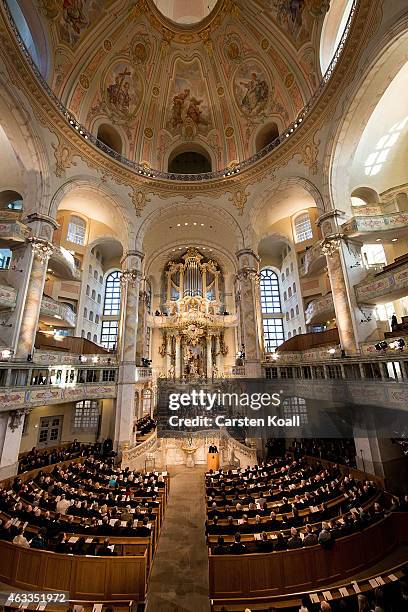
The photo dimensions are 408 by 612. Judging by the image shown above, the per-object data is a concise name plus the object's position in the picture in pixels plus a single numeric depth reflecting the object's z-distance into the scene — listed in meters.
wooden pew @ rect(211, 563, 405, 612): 5.00
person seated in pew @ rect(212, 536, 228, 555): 5.86
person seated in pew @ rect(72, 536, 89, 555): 5.88
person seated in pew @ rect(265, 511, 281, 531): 6.96
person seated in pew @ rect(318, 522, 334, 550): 5.95
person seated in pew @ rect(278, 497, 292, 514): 7.94
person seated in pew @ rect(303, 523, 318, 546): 6.11
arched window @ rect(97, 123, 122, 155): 21.47
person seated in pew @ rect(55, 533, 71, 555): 5.85
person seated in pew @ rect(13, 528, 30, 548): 6.01
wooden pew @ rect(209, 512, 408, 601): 5.58
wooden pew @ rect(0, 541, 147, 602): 5.54
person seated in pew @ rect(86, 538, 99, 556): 5.88
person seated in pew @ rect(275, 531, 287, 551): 6.00
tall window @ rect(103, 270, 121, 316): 26.31
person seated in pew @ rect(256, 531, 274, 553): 5.93
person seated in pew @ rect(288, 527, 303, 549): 6.02
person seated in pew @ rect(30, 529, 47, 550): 6.02
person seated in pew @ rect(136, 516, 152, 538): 6.68
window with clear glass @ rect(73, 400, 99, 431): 20.50
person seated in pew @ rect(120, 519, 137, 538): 6.68
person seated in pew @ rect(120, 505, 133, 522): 7.40
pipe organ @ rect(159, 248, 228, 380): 26.53
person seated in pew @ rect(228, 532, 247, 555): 5.86
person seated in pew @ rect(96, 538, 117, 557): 5.78
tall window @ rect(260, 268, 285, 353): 25.91
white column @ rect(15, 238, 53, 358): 13.27
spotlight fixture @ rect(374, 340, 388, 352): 11.26
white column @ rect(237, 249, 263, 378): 18.33
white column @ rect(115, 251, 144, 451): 16.83
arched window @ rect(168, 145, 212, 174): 25.31
